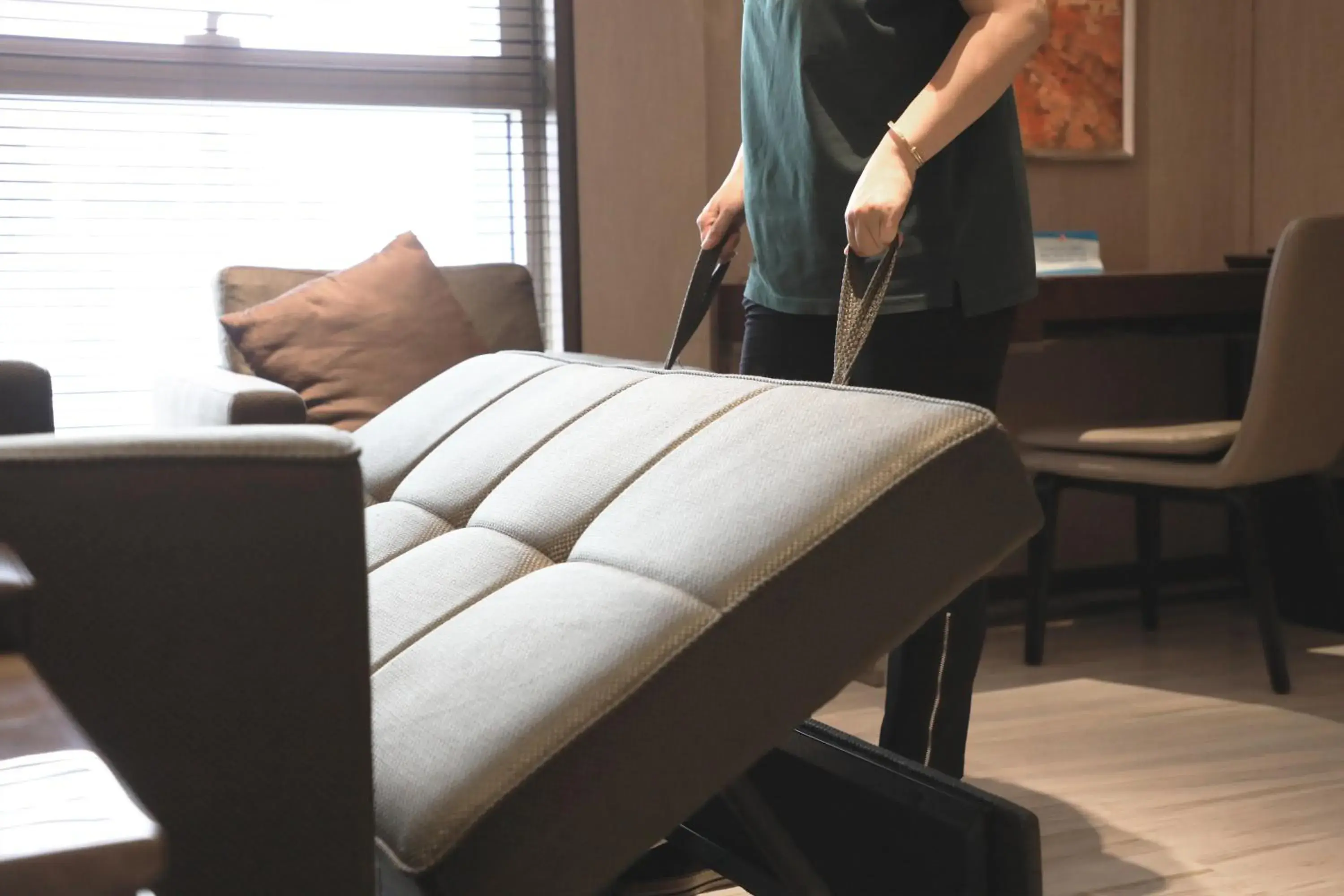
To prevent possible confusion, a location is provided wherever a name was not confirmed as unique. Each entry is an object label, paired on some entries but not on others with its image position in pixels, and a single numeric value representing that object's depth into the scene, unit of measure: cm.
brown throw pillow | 269
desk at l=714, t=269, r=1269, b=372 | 320
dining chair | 278
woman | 168
